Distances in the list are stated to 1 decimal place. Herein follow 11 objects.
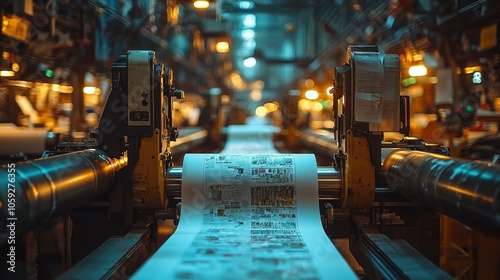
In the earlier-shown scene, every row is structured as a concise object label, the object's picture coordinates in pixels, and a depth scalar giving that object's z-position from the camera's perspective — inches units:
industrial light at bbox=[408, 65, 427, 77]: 262.1
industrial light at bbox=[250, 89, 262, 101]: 1481.3
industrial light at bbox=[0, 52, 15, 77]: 204.2
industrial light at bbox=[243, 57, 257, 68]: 776.1
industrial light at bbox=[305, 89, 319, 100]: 427.0
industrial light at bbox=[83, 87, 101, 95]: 341.2
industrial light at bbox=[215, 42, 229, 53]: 470.0
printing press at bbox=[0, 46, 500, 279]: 100.7
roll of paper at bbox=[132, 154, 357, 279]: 72.4
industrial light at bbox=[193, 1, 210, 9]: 284.7
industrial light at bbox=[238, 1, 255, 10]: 514.0
